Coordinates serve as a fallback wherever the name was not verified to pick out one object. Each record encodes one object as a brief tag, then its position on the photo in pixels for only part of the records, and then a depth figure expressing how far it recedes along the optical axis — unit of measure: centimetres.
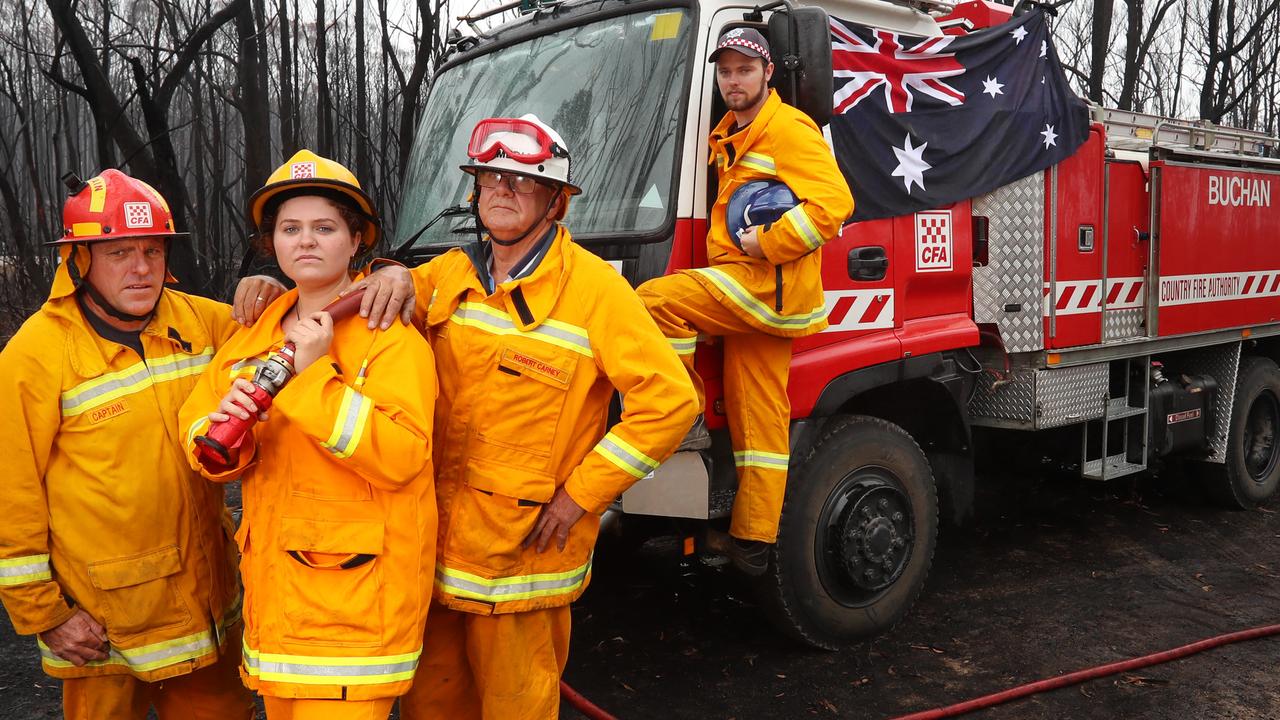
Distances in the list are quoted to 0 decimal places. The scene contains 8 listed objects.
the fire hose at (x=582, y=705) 344
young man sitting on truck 333
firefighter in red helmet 242
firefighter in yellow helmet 209
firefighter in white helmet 241
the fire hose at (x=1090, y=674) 359
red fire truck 355
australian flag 394
